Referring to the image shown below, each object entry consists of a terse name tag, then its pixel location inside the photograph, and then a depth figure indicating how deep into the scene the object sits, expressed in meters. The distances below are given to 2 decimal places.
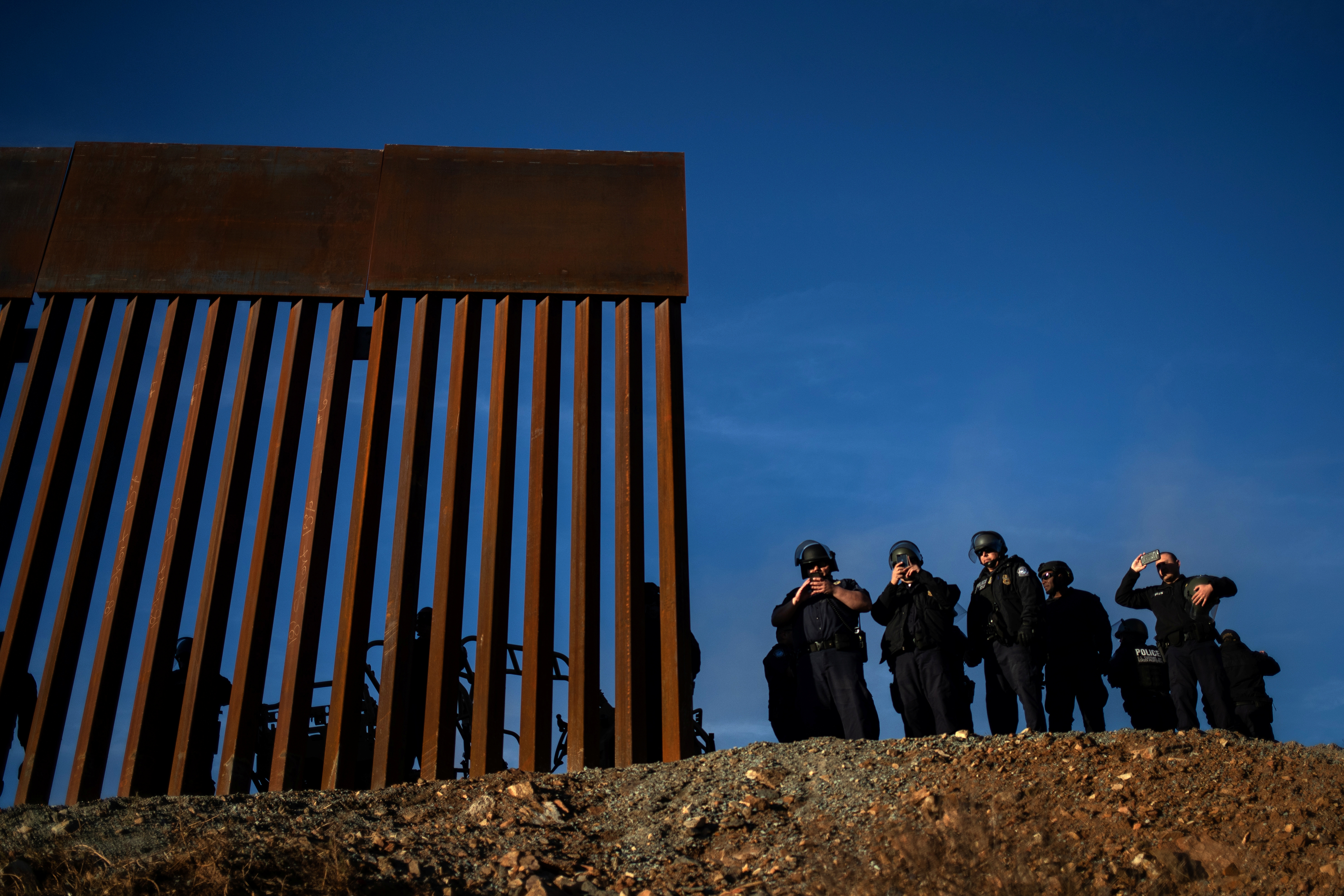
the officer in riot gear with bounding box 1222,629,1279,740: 6.48
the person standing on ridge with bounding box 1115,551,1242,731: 6.49
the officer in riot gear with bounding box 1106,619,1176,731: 7.19
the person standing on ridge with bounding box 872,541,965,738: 6.06
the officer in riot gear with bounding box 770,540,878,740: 6.01
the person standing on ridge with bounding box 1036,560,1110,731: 6.72
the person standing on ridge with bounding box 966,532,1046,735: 6.05
